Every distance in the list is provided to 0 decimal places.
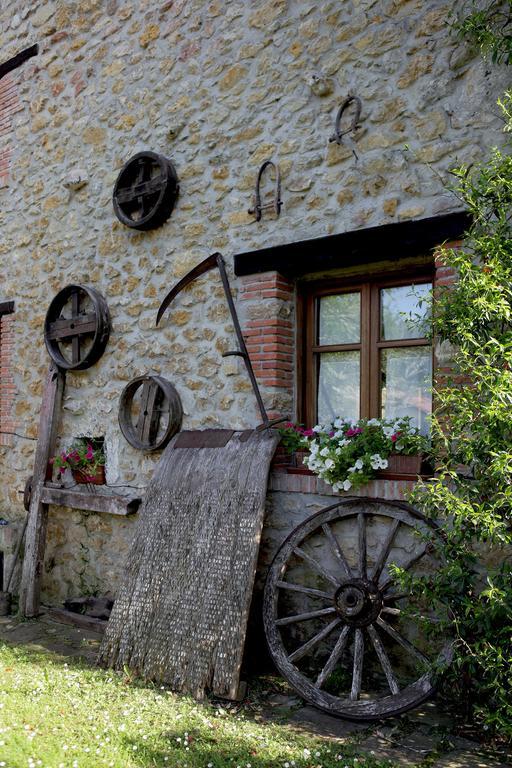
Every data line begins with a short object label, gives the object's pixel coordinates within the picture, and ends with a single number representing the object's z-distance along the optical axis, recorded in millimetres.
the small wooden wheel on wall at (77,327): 5523
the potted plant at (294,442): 4344
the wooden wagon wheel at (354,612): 3486
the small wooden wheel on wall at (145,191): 5121
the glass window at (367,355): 4199
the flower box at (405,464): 3760
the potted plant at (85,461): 5484
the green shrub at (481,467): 2949
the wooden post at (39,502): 5430
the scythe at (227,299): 4469
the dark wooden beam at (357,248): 3812
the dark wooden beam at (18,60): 6422
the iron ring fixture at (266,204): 4531
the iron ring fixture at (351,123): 4191
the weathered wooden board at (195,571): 3787
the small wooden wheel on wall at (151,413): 4957
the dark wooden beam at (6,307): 6473
